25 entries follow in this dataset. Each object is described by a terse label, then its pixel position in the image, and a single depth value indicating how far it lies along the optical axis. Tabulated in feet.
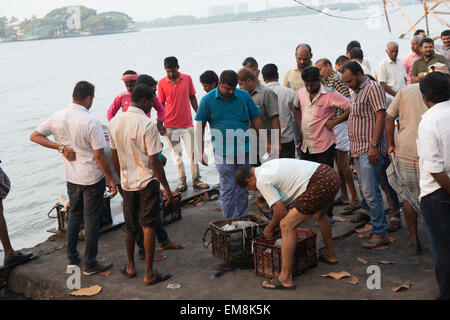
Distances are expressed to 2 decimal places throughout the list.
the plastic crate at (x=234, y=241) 18.33
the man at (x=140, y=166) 17.08
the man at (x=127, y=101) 24.67
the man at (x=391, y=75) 30.86
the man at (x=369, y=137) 18.53
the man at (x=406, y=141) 16.78
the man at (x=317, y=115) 20.57
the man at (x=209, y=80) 24.08
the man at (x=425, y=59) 30.07
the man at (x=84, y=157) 18.35
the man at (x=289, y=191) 15.80
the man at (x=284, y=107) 23.32
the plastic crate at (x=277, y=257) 16.79
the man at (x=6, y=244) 19.56
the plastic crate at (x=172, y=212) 23.38
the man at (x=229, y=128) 20.18
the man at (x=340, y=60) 29.09
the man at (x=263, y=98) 21.98
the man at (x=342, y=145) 23.36
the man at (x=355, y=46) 31.71
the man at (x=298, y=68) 24.69
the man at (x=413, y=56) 33.27
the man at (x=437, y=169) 13.05
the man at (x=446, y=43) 34.73
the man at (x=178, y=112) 27.99
